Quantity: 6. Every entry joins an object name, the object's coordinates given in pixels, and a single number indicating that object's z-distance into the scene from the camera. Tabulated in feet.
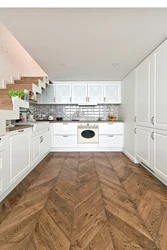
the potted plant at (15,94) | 5.49
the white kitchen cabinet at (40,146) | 6.75
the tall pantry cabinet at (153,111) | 4.95
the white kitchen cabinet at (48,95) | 10.54
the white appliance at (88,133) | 10.02
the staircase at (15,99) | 4.17
